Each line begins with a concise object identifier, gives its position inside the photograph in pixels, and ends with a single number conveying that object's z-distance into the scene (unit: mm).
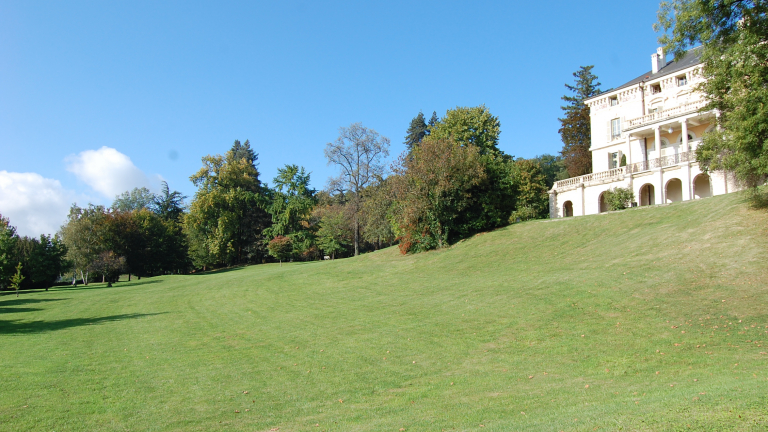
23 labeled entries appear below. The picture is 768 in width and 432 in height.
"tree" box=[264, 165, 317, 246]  64569
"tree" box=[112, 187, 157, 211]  112625
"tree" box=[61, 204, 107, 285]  45750
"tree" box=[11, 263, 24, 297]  35500
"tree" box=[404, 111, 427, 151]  81750
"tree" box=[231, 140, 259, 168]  94338
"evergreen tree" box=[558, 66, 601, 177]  55375
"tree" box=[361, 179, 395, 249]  46044
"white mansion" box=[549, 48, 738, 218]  34219
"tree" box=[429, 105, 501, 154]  50469
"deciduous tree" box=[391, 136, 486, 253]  32594
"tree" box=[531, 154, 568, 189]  73431
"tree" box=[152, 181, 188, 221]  96188
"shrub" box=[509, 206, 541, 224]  44875
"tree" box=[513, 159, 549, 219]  46531
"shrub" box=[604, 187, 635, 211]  35625
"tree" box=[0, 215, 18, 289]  38562
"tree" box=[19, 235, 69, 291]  44719
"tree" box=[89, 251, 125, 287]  46250
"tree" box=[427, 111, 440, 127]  83869
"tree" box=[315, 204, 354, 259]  60875
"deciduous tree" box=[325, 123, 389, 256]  54688
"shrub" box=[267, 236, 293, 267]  60781
